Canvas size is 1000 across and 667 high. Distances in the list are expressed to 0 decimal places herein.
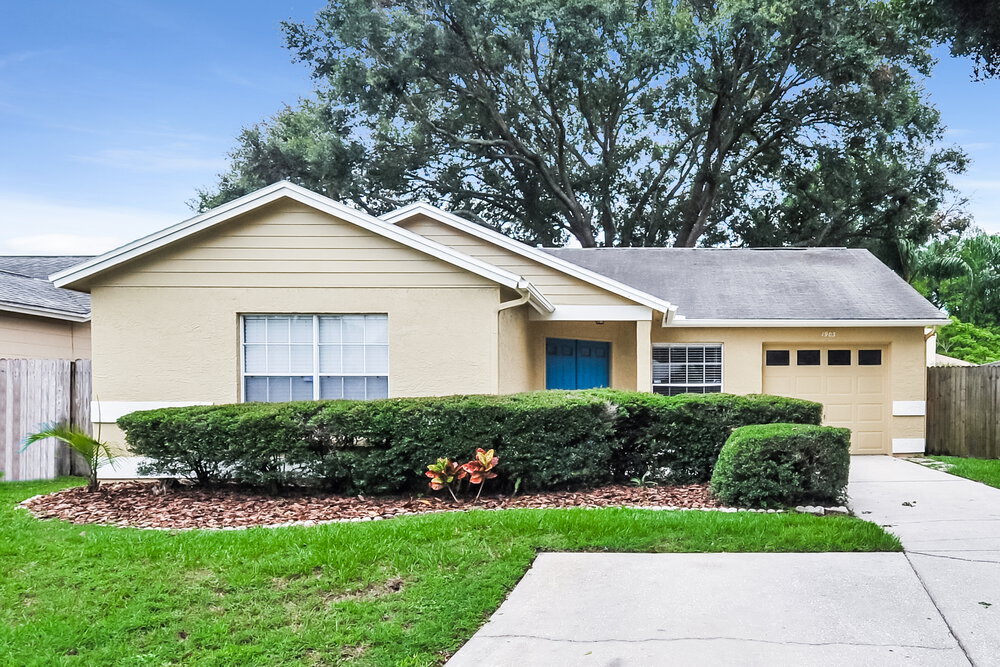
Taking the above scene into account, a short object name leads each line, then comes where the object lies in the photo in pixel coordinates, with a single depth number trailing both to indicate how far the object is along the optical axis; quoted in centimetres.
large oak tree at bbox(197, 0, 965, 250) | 2355
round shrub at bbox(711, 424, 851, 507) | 747
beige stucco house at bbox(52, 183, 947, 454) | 1000
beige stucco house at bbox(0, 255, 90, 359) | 1301
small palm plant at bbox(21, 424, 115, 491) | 882
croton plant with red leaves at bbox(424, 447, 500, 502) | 805
